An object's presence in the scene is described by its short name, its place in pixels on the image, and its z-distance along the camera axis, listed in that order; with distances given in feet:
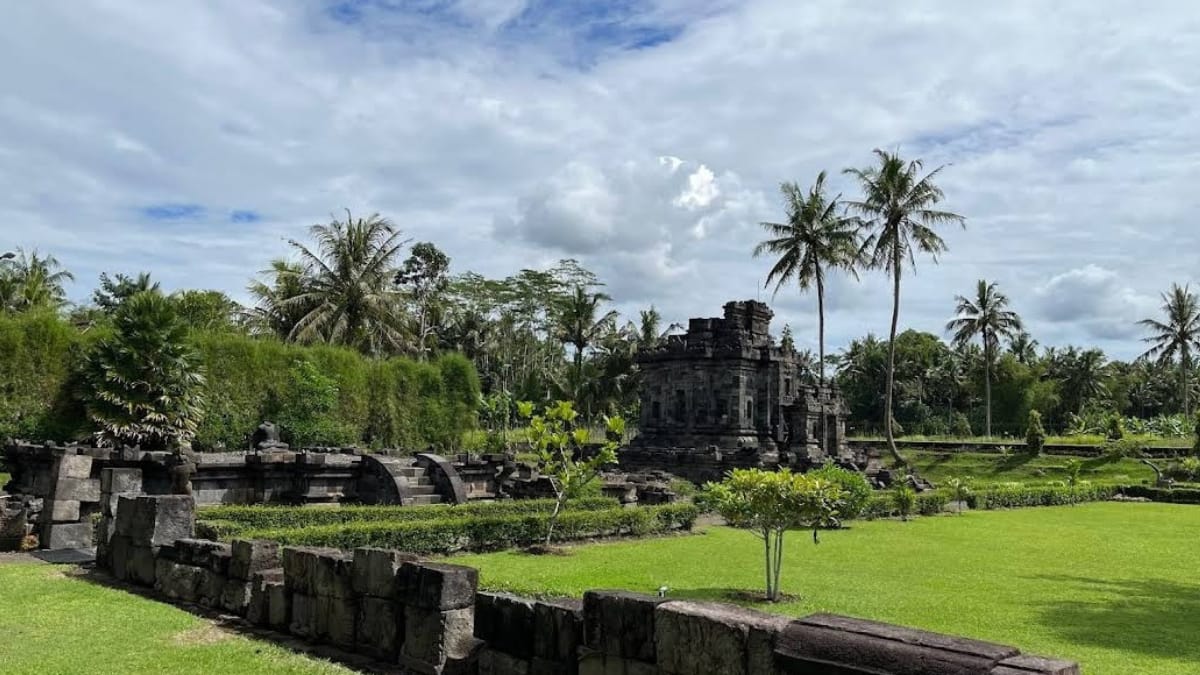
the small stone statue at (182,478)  41.50
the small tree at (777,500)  35.63
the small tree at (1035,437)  134.51
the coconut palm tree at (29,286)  120.57
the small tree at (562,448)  50.37
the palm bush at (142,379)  60.85
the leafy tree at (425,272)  169.07
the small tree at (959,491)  82.17
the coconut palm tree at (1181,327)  169.07
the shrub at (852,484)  52.47
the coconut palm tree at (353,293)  108.17
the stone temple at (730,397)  112.27
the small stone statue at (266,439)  63.93
